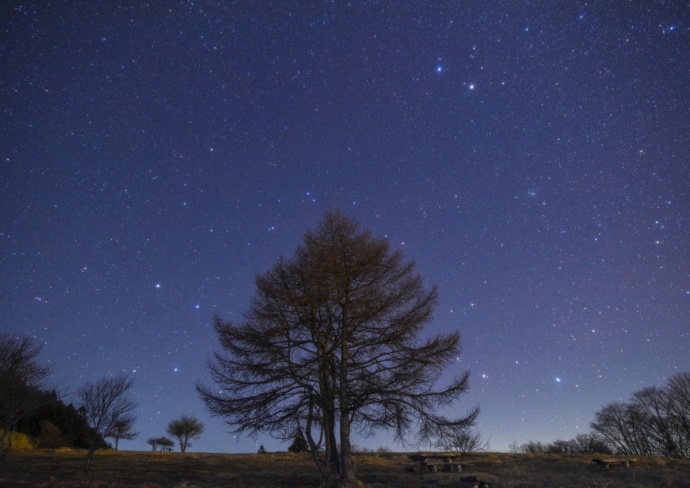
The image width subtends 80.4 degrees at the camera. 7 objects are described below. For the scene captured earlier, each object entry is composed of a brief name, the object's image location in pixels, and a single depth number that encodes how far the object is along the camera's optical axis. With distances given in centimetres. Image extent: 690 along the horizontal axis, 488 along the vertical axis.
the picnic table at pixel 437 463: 1850
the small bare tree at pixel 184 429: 5034
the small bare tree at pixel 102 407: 1988
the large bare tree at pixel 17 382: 2302
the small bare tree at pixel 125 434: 3399
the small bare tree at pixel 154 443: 5434
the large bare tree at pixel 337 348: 1329
